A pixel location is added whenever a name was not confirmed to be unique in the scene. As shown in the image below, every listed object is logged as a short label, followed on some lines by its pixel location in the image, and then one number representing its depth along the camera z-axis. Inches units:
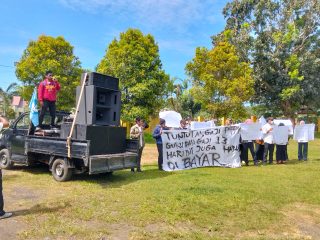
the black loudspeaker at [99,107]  252.6
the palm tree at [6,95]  1518.2
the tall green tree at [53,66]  720.3
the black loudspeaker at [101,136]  244.9
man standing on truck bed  289.5
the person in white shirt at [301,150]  412.5
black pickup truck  238.3
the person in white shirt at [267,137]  367.1
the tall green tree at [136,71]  663.4
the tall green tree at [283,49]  947.6
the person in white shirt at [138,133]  310.8
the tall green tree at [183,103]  1281.2
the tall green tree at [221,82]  713.0
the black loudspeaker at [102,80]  256.7
